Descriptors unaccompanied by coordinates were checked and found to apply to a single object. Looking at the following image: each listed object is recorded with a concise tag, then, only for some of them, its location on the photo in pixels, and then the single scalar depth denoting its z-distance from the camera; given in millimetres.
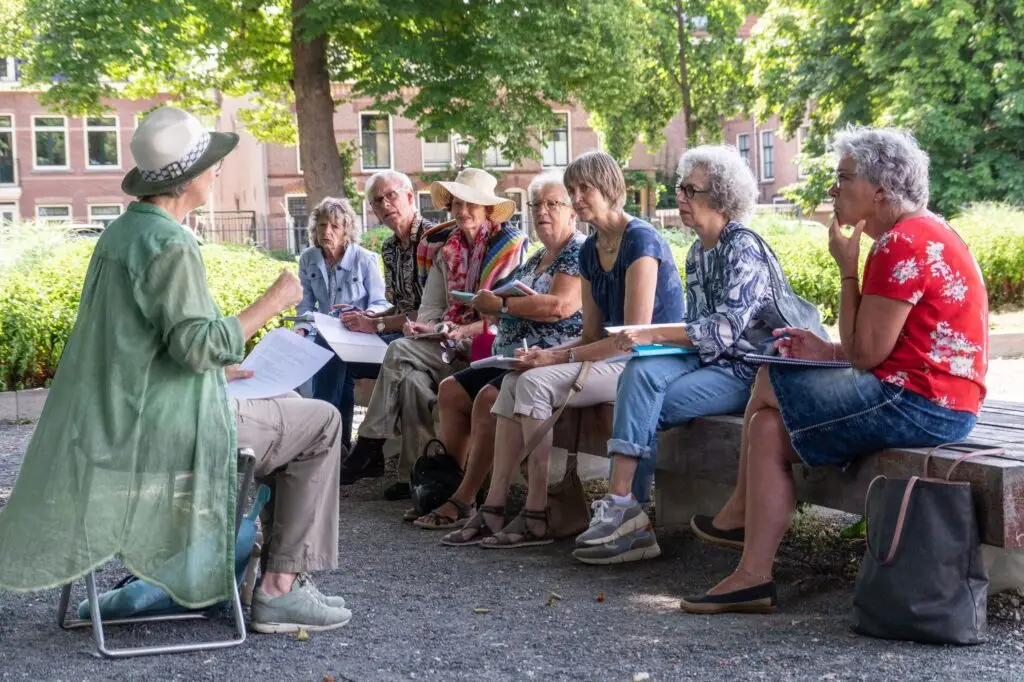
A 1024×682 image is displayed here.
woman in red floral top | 3770
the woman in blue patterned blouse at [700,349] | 4766
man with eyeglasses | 7133
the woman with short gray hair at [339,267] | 7555
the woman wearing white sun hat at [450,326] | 6457
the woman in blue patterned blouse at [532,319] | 5730
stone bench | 3588
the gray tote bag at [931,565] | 3584
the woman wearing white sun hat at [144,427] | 3619
